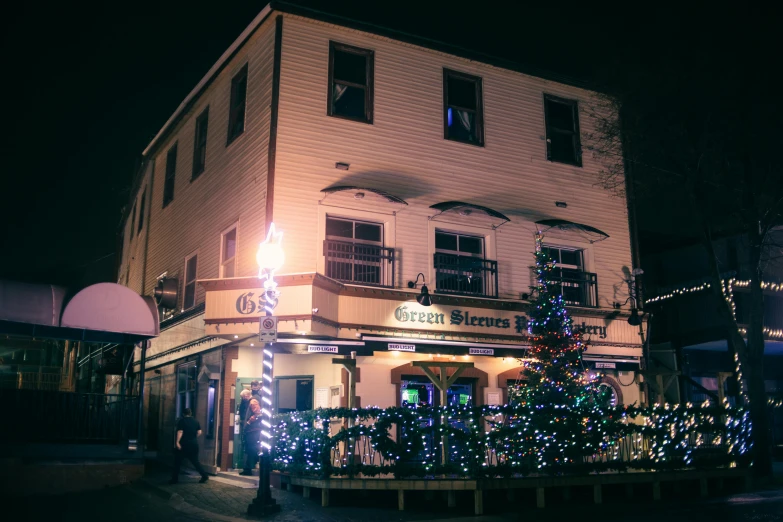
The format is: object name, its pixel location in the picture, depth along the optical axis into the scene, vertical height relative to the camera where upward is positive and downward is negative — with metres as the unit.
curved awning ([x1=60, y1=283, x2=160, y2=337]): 15.75 +2.34
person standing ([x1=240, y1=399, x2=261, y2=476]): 15.14 -0.29
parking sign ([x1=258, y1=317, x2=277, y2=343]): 11.84 +1.43
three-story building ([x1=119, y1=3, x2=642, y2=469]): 16.53 +4.97
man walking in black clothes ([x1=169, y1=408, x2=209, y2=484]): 14.95 -0.52
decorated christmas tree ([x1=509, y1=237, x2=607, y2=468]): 13.49 +0.49
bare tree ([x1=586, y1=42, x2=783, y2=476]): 17.28 +6.32
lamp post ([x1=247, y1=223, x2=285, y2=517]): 11.46 +0.59
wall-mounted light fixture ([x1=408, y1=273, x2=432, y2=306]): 16.94 +2.78
